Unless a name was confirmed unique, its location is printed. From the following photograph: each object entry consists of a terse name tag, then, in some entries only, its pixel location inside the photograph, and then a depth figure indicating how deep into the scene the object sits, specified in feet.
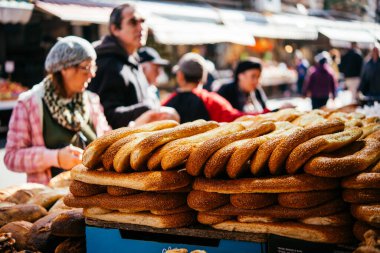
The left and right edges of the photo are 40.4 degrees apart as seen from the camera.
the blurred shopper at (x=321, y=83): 44.42
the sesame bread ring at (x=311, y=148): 6.40
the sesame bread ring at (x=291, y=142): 6.53
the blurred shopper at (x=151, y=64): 22.61
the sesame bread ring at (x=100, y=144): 7.34
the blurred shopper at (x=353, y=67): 49.88
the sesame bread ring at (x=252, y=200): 6.46
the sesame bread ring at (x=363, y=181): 6.10
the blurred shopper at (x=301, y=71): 63.72
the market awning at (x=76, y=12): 38.33
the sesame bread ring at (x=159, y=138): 7.01
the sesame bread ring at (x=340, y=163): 6.21
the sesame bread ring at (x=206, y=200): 6.63
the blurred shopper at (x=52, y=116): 11.47
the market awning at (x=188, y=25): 44.98
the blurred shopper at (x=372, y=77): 36.19
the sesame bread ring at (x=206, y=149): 6.78
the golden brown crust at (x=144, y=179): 6.72
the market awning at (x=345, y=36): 82.05
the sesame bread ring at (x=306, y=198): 6.25
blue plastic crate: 6.64
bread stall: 6.27
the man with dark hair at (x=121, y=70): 13.50
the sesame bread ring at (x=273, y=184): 6.29
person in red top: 16.02
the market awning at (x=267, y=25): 63.05
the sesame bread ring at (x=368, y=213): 5.85
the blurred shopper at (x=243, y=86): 20.16
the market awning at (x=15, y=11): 37.96
